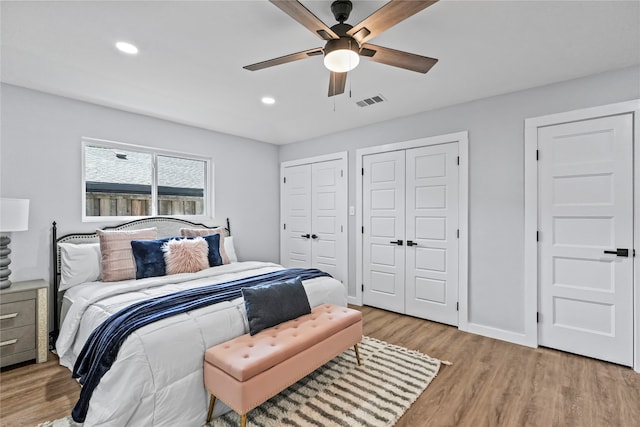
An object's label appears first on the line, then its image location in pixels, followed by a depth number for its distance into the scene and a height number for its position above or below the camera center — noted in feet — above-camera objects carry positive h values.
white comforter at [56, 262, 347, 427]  5.34 -2.93
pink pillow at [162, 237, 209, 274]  10.02 -1.52
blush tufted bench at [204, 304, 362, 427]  5.51 -3.03
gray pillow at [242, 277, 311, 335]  6.93 -2.27
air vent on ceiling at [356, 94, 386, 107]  10.44 +4.01
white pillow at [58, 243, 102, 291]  9.20 -1.66
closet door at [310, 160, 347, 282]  14.57 -0.27
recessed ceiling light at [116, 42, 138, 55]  7.06 +3.97
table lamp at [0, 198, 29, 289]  7.95 -0.28
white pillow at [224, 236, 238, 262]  12.87 -1.65
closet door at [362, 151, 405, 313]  12.57 -0.81
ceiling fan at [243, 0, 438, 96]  4.69 +3.21
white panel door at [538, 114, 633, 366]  8.24 -0.75
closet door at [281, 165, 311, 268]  15.98 -0.29
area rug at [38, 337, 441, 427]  6.13 -4.27
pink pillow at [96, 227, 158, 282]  9.29 -1.41
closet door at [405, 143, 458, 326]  11.19 -0.83
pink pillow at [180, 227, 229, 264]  11.89 -0.89
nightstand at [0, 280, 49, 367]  8.03 -3.09
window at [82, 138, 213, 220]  11.02 +1.25
